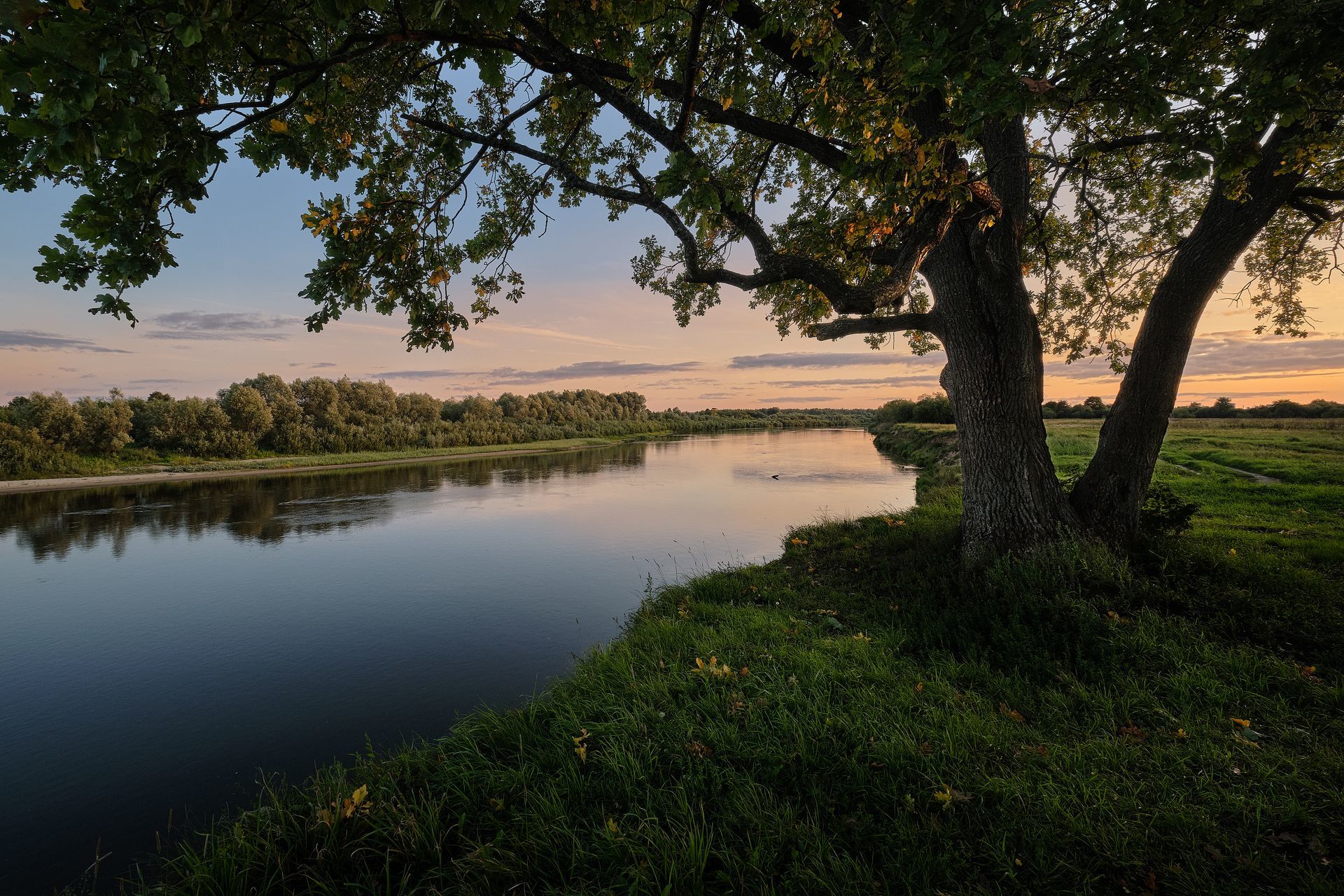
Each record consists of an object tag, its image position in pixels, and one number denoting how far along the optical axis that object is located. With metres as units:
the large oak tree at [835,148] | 2.73
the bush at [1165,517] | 6.06
